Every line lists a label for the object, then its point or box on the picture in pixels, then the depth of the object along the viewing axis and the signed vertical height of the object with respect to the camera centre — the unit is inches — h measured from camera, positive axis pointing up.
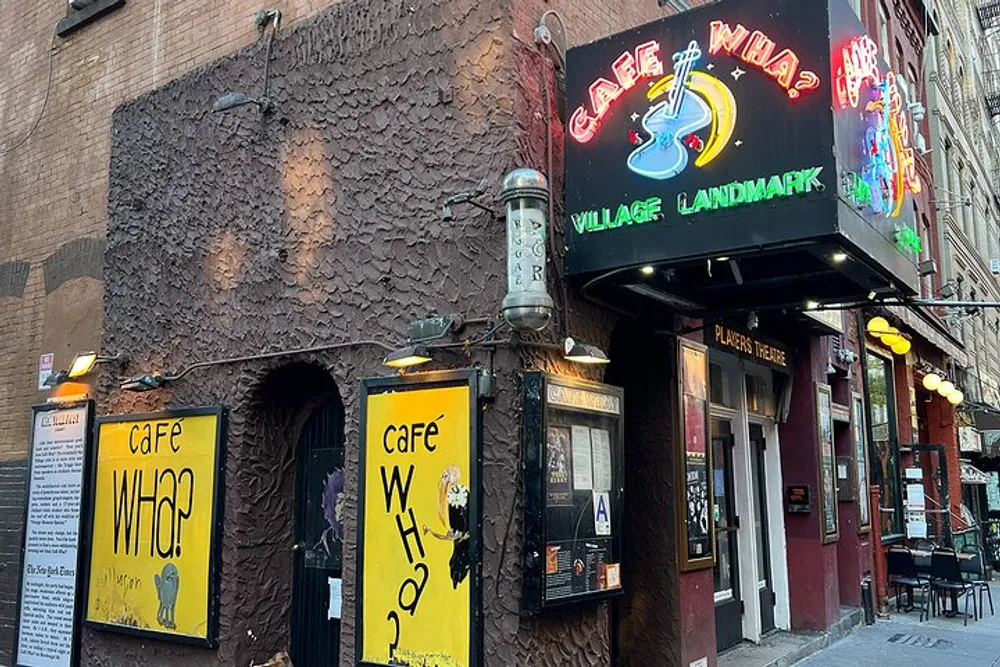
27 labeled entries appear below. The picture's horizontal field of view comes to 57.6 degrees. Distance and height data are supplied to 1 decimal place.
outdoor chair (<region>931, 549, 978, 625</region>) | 466.6 -44.5
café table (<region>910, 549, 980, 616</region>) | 492.1 -40.4
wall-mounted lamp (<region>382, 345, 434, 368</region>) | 240.1 +35.6
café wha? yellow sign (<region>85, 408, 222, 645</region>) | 290.8 -9.8
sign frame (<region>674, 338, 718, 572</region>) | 293.6 -0.3
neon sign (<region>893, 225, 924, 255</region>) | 257.3 +71.9
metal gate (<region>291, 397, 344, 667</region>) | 288.0 -15.2
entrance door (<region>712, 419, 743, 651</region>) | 365.7 -22.7
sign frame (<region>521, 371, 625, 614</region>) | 223.8 +2.3
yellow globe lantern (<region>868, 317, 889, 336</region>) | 514.9 +91.3
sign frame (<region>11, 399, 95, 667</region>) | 320.5 -16.6
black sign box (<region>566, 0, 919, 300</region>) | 212.5 +86.4
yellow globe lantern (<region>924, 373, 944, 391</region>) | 588.4 +68.1
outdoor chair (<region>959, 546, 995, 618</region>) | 493.7 -44.7
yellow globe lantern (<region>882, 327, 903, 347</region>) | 522.6 +87.5
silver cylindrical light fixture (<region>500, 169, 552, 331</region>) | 222.2 +58.9
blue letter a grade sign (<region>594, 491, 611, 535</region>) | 247.9 -6.0
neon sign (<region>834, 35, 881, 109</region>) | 219.3 +105.8
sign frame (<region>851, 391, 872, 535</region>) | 475.2 +20.9
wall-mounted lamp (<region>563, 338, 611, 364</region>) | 236.4 +35.8
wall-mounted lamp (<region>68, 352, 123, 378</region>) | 325.7 +47.2
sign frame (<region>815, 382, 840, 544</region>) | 416.5 +4.2
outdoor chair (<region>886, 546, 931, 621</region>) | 487.5 -46.6
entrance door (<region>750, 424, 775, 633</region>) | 404.8 -18.3
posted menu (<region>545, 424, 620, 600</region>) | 231.3 -5.3
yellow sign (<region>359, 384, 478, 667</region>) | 232.7 -9.7
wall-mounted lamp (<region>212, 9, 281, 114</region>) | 303.1 +132.2
